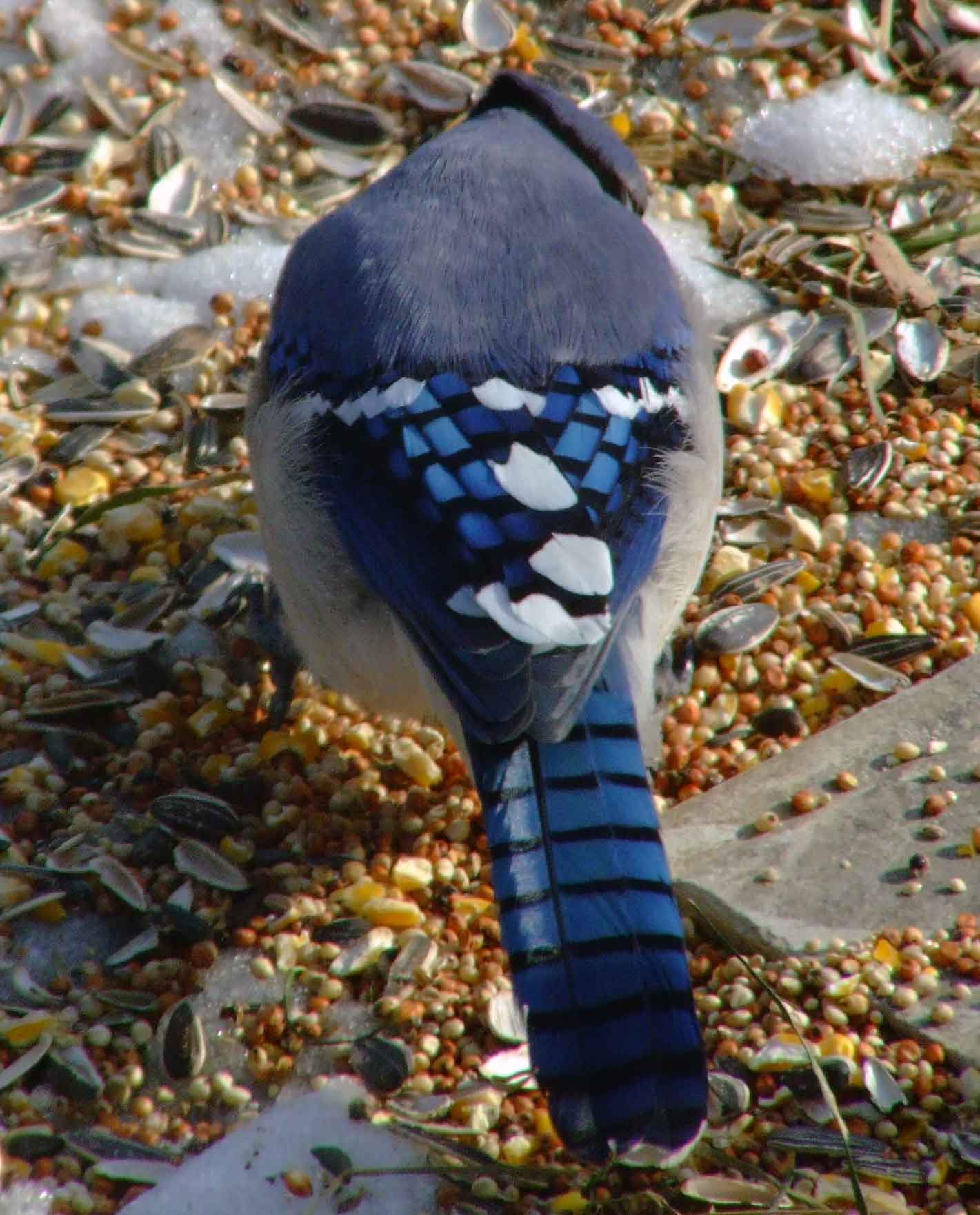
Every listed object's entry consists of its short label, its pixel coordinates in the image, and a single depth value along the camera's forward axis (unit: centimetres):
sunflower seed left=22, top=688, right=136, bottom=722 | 518
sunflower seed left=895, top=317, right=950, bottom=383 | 618
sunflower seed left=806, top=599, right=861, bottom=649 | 547
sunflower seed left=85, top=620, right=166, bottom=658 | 537
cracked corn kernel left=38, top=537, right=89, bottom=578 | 569
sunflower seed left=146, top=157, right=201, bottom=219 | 668
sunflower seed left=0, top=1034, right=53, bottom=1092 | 423
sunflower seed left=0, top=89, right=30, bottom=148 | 672
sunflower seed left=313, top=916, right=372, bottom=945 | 462
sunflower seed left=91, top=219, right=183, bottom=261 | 653
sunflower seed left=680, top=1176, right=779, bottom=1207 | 379
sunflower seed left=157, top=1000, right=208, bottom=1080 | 429
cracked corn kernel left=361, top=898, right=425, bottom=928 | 464
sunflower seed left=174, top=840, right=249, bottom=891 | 474
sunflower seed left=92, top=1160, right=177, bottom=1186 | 397
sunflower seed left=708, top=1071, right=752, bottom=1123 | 407
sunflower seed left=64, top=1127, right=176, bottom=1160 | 405
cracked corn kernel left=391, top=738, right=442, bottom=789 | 517
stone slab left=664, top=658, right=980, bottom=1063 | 448
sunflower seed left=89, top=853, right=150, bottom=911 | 468
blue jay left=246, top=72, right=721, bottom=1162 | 358
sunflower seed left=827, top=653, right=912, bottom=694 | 531
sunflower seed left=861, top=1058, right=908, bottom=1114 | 405
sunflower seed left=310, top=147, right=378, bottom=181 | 691
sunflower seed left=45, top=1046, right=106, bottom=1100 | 423
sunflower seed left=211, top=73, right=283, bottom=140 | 684
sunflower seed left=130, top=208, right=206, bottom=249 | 659
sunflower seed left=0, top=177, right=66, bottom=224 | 654
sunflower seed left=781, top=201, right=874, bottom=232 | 666
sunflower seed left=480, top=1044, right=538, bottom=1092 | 419
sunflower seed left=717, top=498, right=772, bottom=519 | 584
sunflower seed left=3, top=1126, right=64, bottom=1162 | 408
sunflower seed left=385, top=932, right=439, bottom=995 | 452
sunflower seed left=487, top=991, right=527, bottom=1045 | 431
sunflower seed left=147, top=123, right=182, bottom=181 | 672
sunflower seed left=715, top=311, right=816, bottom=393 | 621
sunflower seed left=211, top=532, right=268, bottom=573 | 566
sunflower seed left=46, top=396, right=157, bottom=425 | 604
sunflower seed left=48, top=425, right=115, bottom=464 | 597
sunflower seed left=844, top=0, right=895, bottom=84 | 718
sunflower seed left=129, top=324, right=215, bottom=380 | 618
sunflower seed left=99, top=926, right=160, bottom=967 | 458
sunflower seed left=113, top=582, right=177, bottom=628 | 546
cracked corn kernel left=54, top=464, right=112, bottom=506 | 587
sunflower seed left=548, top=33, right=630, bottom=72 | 718
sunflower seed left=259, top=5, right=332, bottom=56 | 704
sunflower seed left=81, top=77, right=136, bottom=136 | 678
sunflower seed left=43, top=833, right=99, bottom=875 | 474
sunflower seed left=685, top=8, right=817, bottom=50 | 722
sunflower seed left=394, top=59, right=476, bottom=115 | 702
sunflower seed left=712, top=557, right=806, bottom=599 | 561
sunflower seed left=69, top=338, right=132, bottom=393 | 617
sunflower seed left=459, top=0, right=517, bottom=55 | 716
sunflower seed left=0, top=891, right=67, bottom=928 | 454
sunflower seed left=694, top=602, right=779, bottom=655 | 542
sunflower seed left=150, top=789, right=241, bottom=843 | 487
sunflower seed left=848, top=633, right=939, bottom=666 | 541
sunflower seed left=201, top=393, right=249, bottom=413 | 609
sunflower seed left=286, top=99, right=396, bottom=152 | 691
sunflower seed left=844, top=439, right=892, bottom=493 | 587
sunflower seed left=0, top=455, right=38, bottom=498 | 587
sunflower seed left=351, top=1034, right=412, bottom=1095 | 425
